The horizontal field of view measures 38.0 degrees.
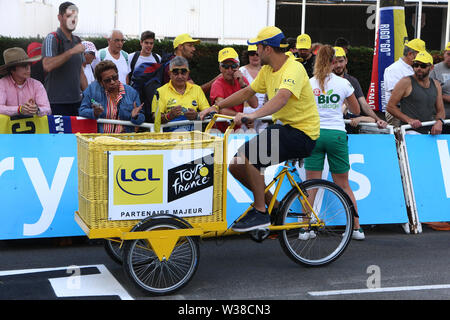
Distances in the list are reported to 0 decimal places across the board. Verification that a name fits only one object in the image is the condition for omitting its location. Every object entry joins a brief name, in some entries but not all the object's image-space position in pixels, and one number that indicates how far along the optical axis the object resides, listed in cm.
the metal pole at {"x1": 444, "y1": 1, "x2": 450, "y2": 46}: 2495
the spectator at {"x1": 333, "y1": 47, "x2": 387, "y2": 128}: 852
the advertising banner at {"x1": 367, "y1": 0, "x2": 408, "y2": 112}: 1102
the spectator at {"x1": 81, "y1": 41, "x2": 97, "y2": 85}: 934
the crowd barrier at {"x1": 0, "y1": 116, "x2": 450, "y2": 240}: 664
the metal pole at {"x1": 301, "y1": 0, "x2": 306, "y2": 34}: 2477
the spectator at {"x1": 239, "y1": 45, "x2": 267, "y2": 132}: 882
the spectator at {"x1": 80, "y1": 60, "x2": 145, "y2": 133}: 721
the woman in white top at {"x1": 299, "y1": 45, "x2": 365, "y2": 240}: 701
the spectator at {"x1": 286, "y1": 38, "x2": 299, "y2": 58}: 1054
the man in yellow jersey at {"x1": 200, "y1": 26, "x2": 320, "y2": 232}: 571
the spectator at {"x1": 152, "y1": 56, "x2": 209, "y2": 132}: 753
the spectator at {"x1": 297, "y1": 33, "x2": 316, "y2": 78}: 923
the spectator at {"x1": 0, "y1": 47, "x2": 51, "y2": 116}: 706
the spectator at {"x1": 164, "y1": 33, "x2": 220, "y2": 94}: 862
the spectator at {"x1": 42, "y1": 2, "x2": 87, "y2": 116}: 791
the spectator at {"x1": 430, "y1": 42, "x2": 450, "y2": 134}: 922
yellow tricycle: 511
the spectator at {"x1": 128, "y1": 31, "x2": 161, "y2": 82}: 941
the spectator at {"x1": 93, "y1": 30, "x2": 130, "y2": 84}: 952
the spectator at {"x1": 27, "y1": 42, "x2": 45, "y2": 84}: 854
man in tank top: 796
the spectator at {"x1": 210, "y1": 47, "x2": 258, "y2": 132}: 817
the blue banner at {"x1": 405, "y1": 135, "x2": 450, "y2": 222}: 776
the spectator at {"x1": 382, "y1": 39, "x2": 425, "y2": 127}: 909
